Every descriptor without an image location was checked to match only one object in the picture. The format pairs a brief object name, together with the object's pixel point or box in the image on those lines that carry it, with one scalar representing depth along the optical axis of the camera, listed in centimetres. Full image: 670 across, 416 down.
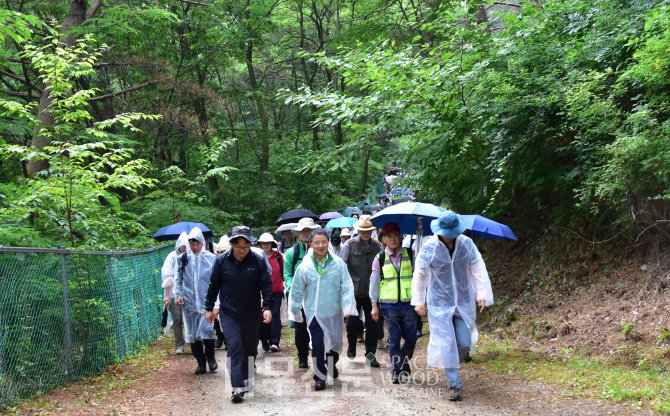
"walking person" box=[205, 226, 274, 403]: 629
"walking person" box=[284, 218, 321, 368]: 765
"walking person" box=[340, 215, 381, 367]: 833
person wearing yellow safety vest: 682
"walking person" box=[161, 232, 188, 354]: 863
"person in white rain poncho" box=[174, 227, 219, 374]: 764
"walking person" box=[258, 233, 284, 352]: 927
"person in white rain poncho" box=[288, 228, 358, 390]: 666
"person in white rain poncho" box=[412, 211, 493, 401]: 611
